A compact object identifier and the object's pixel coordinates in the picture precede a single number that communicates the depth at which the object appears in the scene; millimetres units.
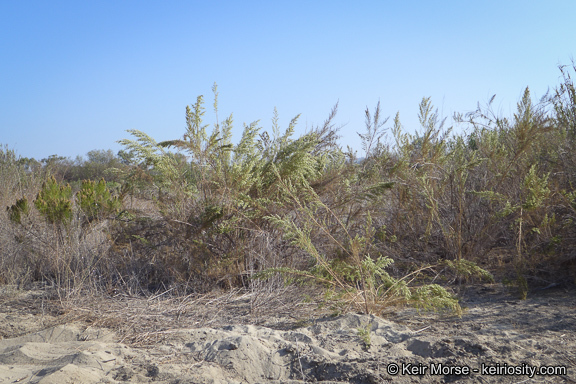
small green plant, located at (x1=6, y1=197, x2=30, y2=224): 4902
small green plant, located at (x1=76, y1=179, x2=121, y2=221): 4938
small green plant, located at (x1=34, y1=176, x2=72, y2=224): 4668
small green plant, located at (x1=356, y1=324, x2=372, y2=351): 2812
